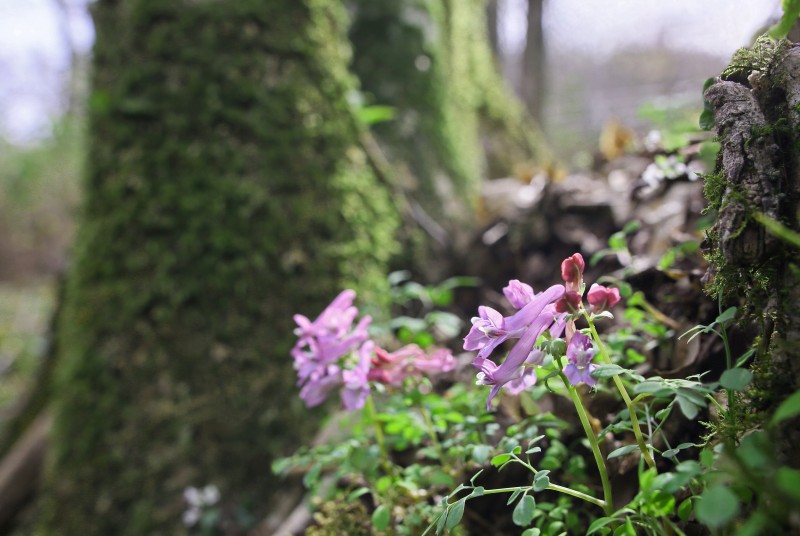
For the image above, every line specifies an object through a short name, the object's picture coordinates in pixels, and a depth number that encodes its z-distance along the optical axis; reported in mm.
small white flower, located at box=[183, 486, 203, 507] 403
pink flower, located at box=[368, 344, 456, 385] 310
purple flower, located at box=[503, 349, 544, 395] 260
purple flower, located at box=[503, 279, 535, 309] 261
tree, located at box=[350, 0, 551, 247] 577
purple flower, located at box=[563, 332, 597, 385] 247
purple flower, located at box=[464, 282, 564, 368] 255
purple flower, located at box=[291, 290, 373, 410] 296
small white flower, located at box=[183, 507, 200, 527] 399
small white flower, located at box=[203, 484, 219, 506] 404
